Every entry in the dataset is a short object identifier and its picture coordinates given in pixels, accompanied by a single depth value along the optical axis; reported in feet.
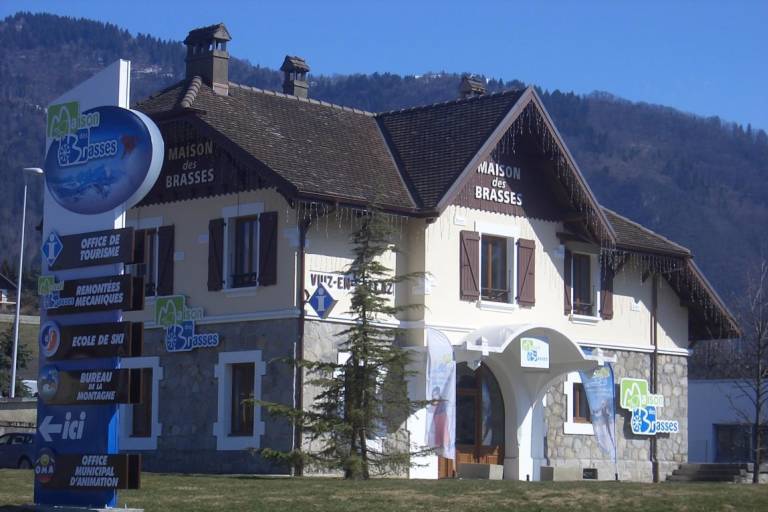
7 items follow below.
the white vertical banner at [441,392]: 104.32
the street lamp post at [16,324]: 164.77
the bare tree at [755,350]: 127.85
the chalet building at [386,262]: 102.58
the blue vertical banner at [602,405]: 118.42
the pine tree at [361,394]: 90.07
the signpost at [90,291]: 63.10
